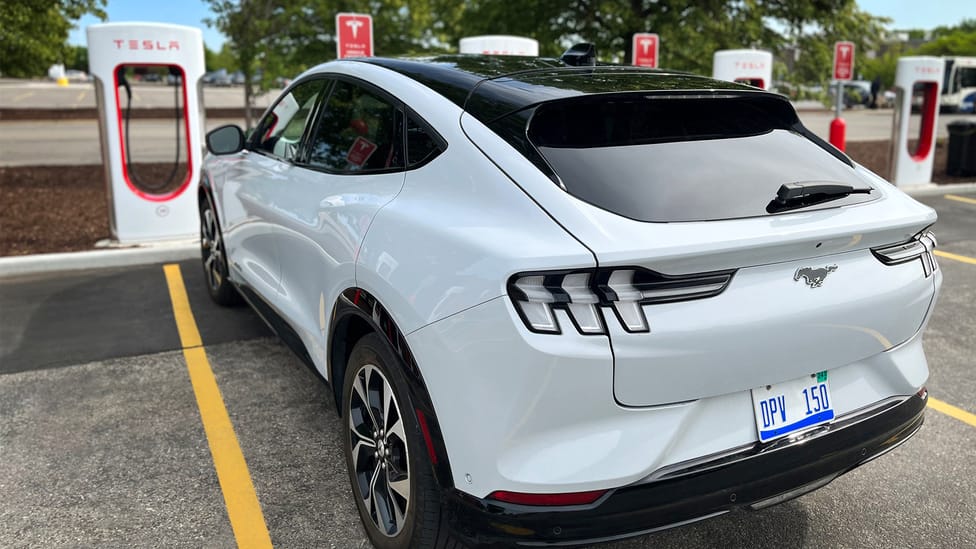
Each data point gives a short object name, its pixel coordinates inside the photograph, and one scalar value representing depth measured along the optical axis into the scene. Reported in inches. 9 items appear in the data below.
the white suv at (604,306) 80.0
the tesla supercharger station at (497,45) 366.3
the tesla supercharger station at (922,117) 460.1
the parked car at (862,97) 1740.9
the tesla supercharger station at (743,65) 422.9
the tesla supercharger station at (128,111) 285.6
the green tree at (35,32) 360.4
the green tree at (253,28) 447.5
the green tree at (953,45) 2401.7
